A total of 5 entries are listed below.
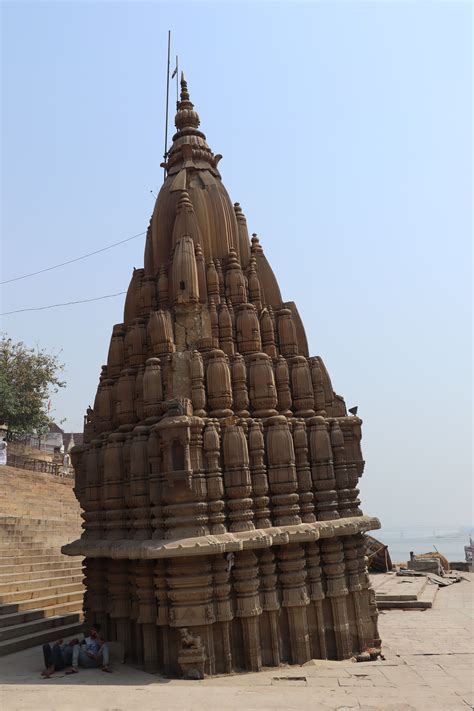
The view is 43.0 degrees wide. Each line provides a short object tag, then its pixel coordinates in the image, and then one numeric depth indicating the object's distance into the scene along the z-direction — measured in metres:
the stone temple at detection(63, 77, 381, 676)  9.38
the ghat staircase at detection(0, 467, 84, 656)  11.67
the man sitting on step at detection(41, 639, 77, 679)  8.88
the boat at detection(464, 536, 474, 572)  33.69
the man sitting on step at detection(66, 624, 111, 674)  9.13
